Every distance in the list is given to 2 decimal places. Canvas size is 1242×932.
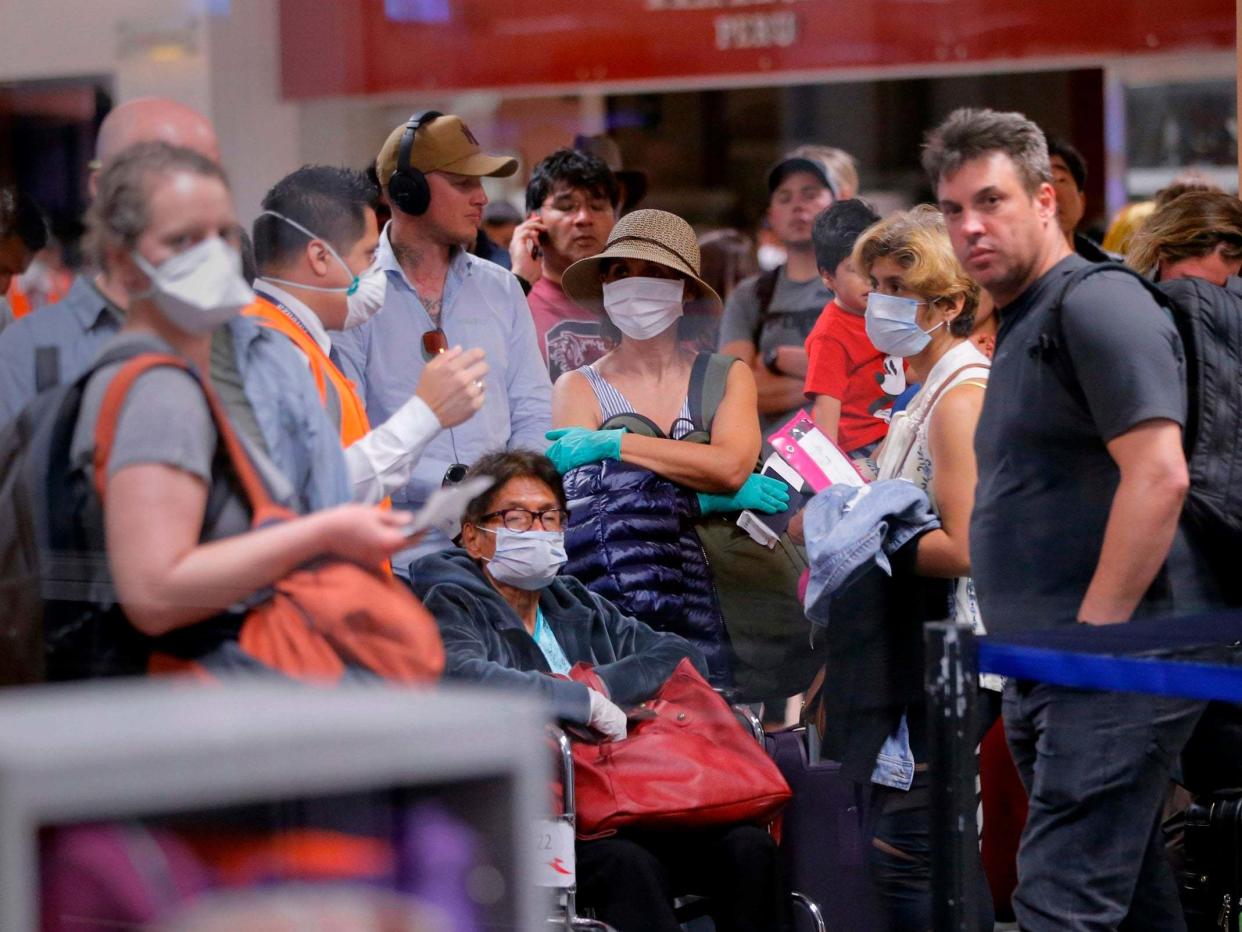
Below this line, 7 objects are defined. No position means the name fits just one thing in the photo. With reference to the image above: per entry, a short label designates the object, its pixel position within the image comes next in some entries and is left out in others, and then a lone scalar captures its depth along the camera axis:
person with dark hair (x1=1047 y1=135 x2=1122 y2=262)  8.16
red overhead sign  10.45
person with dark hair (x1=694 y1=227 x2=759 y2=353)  8.80
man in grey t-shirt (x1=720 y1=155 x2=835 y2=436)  7.84
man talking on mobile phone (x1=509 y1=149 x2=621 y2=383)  6.90
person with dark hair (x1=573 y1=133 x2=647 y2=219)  8.03
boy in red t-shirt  7.09
